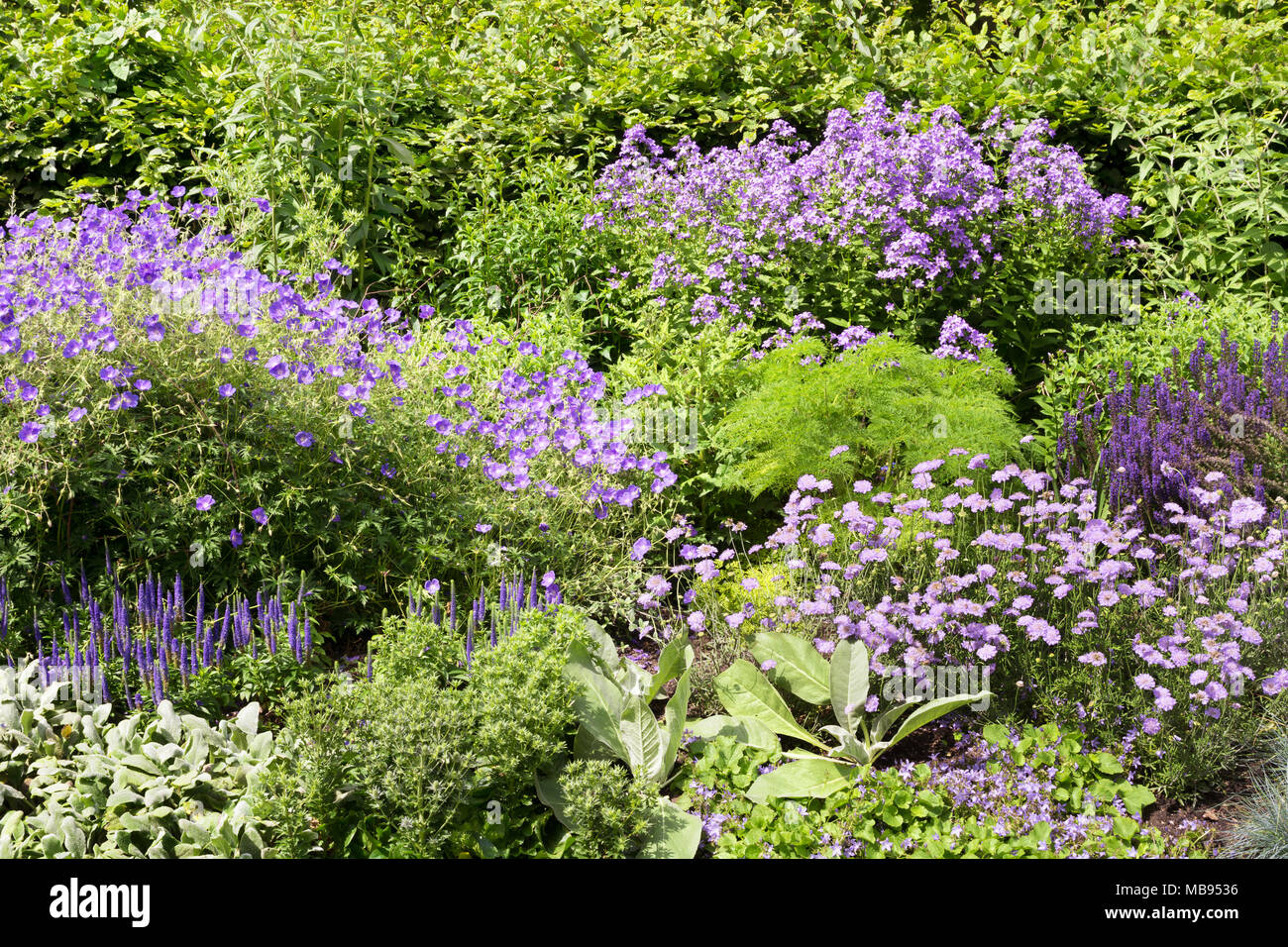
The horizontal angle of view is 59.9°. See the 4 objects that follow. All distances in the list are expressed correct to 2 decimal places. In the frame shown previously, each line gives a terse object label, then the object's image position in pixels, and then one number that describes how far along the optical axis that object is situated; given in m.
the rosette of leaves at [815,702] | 3.19
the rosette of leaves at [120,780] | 2.86
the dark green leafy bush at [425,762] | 2.82
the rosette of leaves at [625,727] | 3.16
